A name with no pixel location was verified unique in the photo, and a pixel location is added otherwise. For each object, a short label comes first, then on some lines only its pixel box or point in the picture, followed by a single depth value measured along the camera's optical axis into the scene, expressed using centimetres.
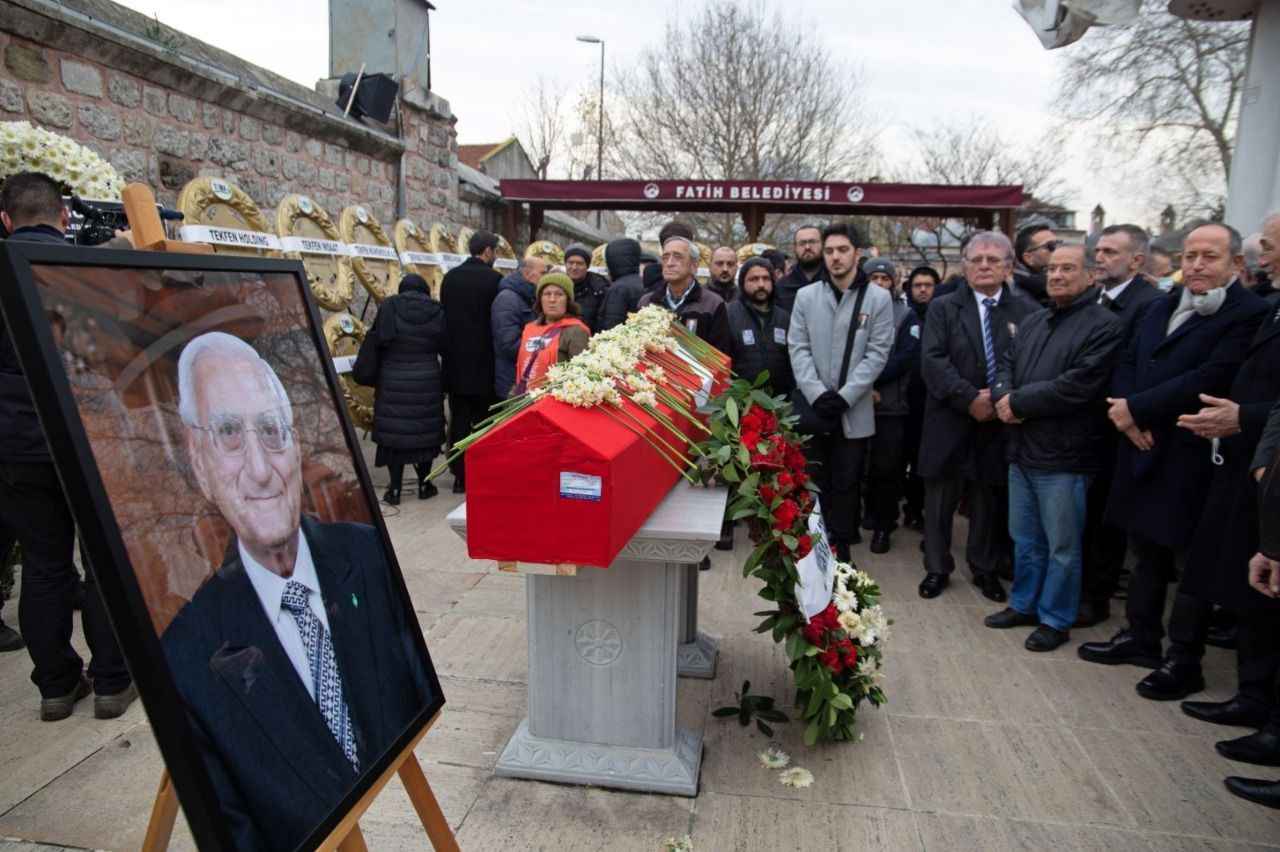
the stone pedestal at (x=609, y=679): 252
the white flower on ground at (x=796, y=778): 262
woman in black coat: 560
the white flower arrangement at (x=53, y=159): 330
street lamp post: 2503
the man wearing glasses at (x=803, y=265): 513
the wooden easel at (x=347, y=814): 138
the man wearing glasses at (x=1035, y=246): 529
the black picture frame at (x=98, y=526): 104
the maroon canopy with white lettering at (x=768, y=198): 1214
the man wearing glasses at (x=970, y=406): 416
